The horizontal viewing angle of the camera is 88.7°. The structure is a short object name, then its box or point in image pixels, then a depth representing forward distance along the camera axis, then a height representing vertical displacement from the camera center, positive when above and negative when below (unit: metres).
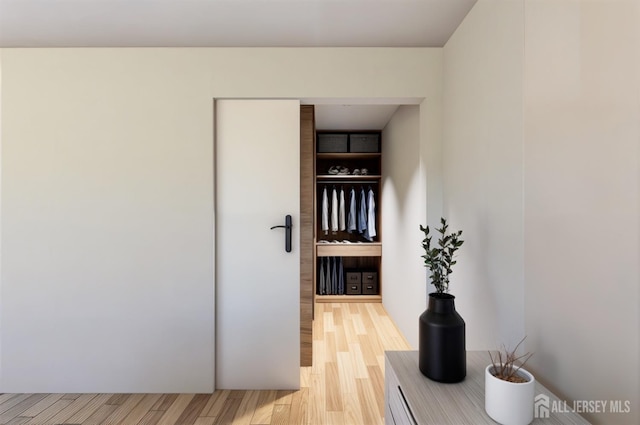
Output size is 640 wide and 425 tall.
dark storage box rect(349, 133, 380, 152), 4.51 +0.96
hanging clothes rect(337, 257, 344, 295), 4.49 -0.95
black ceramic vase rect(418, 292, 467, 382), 1.19 -0.49
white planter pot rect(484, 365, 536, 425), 0.93 -0.55
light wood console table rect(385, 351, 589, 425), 0.98 -0.62
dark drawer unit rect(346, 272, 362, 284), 4.48 -0.91
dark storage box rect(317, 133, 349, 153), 4.49 +0.93
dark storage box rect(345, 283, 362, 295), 4.48 -1.04
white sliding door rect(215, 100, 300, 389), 2.34 -0.07
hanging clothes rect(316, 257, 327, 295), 4.48 -0.99
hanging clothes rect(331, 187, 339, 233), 4.46 +0.00
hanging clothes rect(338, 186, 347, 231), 4.50 -0.03
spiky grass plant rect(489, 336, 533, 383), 1.00 -0.51
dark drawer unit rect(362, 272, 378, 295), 4.47 -0.96
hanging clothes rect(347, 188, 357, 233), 4.45 -0.06
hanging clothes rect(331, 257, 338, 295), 4.48 -0.94
